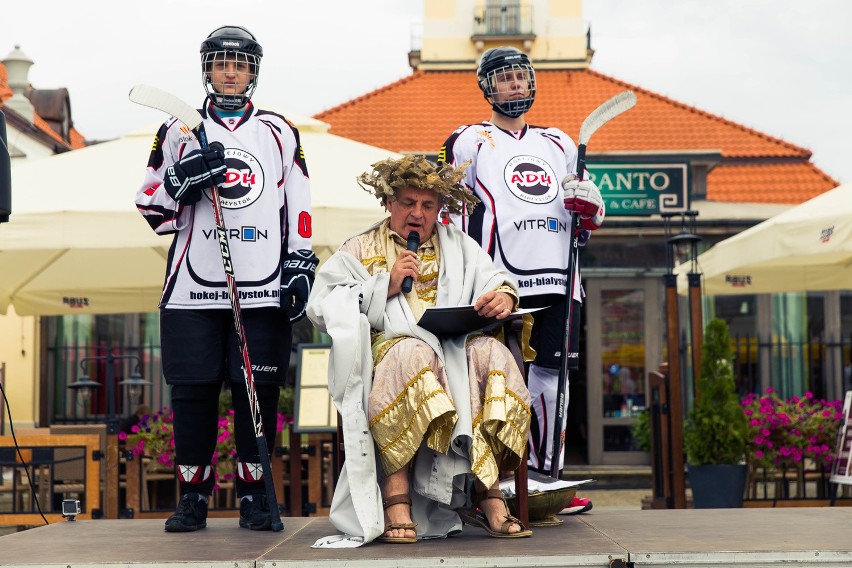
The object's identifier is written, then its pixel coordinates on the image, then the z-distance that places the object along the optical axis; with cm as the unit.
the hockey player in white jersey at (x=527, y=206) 498
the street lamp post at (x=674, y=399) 748
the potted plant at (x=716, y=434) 761
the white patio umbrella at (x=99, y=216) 683
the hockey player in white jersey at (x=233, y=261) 453
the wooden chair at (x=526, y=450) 422
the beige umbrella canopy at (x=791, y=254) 785
